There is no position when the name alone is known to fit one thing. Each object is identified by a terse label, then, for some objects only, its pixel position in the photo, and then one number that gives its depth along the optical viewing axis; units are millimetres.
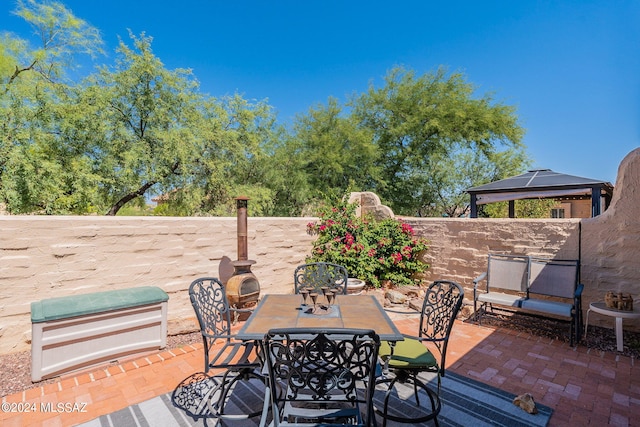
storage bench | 2717
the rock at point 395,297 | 5090
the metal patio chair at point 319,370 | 1524
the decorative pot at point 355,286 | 5004
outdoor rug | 2246
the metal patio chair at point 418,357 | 2121
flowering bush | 5707
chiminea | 3986
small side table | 3402
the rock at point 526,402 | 2379
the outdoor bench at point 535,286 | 3758
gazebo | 5445
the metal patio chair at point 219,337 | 2199
